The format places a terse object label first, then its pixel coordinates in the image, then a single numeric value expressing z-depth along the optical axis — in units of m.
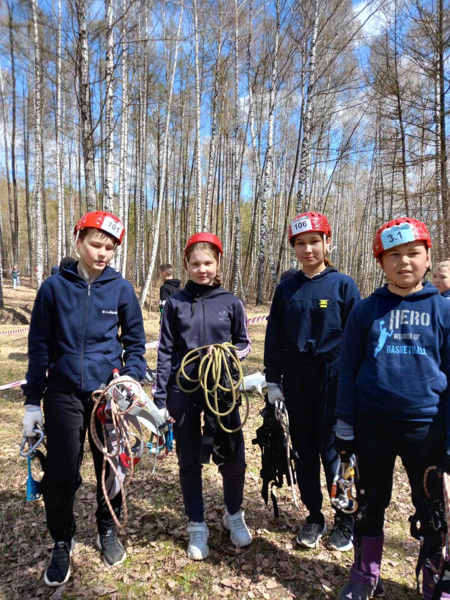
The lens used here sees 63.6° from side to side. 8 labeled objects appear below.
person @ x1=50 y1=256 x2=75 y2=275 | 6.31
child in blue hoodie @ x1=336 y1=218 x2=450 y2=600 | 1.66
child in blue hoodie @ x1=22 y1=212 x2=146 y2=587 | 1.97
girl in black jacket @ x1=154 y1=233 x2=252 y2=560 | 2.23
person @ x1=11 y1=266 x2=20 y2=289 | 19.98
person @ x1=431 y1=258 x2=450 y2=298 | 4.02
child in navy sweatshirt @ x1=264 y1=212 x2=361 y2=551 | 2.17
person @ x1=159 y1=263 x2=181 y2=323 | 6.66
